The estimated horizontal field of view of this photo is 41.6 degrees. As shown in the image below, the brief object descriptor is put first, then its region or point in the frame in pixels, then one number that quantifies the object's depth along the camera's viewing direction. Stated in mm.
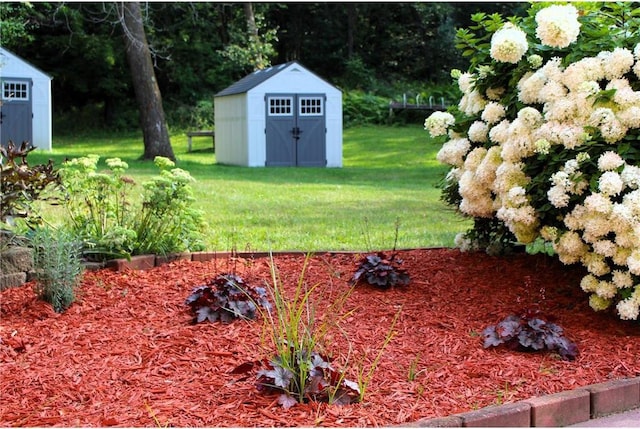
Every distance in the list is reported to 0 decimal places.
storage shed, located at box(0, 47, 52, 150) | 25609
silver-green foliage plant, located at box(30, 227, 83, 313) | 5031
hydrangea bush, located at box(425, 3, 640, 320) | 4825
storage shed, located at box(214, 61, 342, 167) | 23172
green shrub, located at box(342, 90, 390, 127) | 34406
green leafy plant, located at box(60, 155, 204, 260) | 6348
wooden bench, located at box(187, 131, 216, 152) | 28578
